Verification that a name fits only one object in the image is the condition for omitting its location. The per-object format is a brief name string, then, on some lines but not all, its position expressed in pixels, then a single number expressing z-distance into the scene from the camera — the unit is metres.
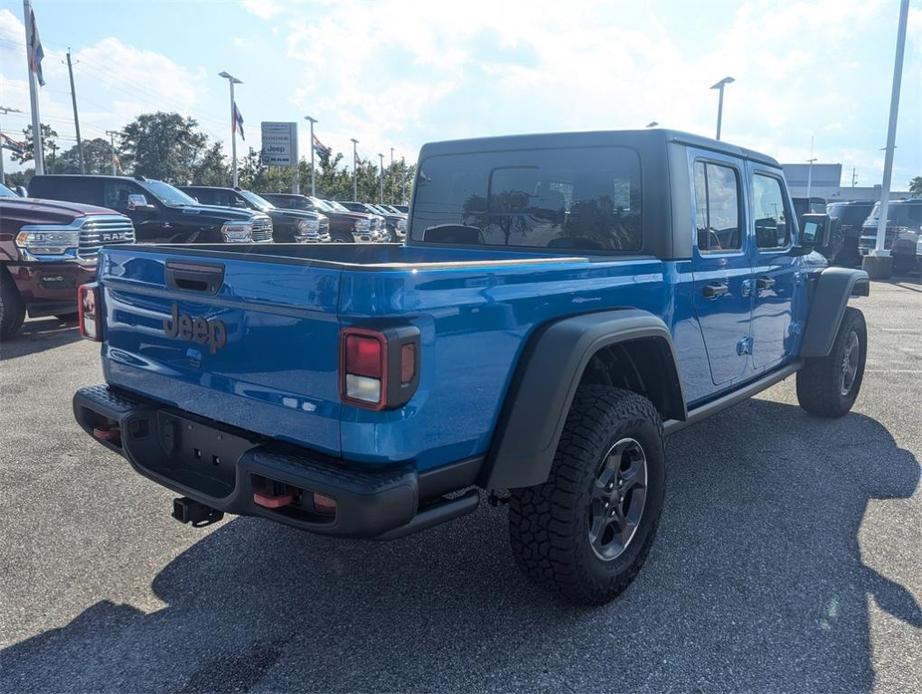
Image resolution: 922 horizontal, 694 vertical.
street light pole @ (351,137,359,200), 50.84
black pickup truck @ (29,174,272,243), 11.77
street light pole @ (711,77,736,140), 28.89
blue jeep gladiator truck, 2.24
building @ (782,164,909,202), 82.46
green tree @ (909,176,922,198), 75.62
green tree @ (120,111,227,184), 66.25
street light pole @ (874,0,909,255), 17.22
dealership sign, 47.88
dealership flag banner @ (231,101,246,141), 35.50
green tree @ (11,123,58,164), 49.00
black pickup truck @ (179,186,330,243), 17.38
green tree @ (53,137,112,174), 84.19
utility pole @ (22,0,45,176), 18.66
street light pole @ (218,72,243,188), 35.38
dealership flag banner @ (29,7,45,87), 18.75
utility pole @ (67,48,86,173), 57.17
